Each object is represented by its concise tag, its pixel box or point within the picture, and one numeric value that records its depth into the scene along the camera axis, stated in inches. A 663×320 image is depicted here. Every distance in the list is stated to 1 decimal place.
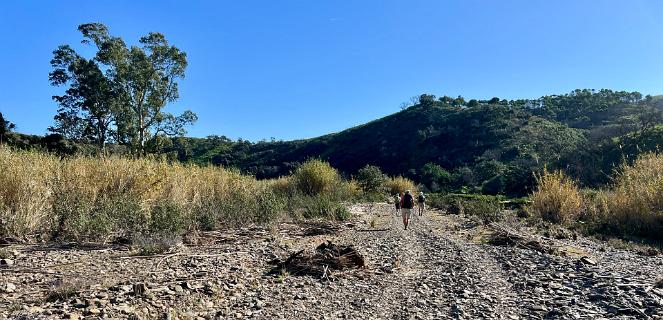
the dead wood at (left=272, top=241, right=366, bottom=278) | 259.4
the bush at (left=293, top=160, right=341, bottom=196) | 844.0
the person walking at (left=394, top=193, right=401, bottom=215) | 813.6
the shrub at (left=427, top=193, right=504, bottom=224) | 675.6
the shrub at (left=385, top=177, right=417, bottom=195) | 1390.4
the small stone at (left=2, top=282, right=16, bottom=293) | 188.4
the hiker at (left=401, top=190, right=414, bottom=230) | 591.2
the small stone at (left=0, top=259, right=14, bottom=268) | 225.4
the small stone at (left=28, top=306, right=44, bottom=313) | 163.6
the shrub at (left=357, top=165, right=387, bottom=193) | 1327.5
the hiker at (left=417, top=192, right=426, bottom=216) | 858.8
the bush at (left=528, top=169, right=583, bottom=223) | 631.2
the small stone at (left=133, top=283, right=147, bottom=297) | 187.9
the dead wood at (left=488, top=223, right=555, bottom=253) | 375.1
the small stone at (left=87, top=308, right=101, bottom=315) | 164.1
